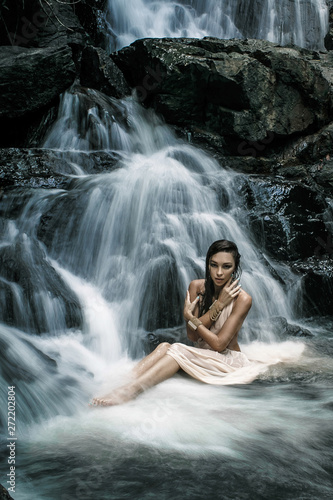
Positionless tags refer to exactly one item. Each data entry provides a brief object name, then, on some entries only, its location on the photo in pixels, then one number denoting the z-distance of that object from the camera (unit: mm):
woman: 4406
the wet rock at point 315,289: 6910
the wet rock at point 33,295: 5074
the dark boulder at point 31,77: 9297
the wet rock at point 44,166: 7273
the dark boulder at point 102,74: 10875
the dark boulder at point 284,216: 7586
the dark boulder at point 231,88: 10516
